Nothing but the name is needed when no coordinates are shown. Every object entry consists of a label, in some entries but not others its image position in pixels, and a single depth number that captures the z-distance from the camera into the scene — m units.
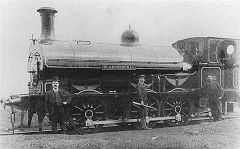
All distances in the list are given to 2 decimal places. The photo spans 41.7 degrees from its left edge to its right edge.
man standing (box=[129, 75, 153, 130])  10.29
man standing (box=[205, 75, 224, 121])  11.38
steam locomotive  9.87
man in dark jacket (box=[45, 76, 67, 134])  9.12
